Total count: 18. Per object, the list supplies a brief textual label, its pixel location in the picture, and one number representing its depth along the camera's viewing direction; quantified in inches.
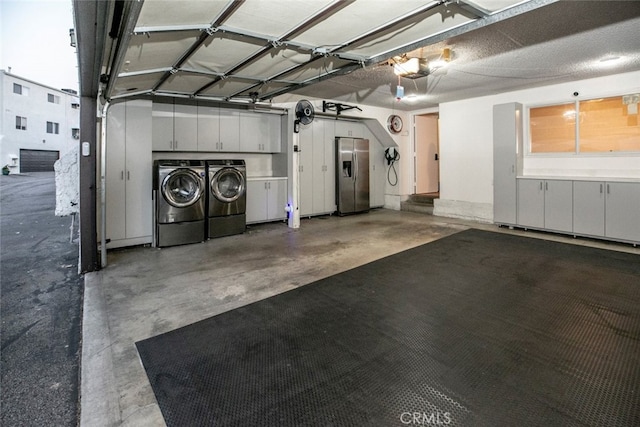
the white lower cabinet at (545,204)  214.7
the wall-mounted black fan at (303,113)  245.6
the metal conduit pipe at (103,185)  153.2
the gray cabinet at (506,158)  240.4
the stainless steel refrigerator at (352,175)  299.4
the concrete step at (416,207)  317.1
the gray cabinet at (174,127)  211.3
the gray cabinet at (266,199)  251.6
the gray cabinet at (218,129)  229.1
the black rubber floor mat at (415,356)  63.2
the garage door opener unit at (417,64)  158.8
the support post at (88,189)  144.0
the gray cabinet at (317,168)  282.7
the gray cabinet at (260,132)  249.4
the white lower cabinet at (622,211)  187.0
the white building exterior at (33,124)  724.0
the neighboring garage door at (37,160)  779.1
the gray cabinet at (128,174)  183.2
